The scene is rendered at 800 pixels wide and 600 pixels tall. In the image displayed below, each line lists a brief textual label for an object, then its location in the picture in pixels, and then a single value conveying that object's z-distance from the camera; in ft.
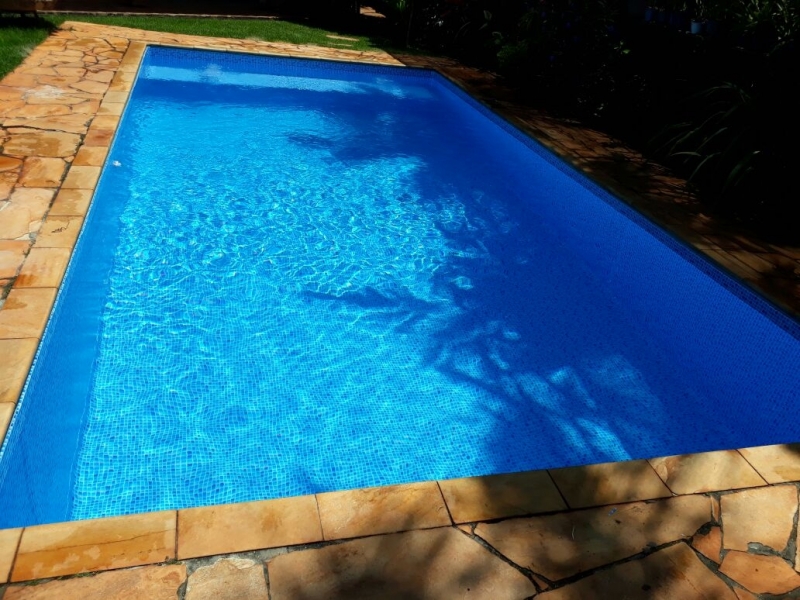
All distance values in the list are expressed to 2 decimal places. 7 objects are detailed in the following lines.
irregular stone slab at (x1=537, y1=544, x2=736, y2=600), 6.07
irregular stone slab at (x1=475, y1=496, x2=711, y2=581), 6.33
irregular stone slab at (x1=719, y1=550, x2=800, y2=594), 6.37
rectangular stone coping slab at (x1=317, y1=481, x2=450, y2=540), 6.42
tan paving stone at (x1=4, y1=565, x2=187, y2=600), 5.44
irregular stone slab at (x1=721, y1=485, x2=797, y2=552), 6.93
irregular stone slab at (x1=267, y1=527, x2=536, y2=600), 5.75
